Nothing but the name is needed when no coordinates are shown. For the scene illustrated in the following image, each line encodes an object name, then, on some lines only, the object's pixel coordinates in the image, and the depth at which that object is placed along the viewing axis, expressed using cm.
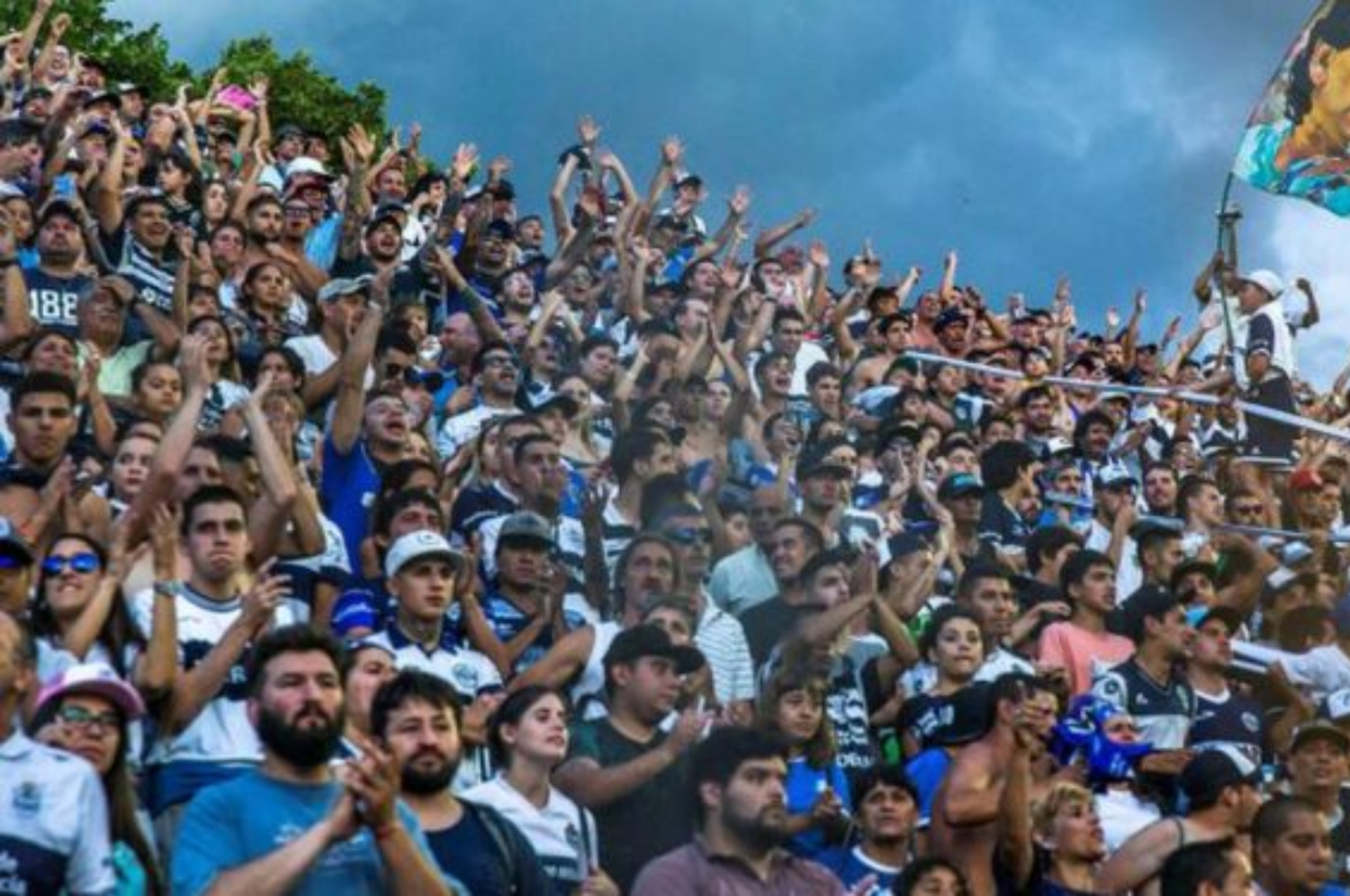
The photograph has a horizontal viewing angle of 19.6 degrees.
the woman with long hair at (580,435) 2219
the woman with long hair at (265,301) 2303
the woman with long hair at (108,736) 1104
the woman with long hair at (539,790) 1316
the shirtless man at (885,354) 2889
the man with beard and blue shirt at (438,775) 1158
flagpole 2723
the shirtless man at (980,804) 1495
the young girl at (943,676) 1666
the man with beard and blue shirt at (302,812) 1008
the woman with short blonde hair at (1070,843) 1525
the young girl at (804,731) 1545
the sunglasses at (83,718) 1108
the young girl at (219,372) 1929
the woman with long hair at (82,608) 1316
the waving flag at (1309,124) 2599
